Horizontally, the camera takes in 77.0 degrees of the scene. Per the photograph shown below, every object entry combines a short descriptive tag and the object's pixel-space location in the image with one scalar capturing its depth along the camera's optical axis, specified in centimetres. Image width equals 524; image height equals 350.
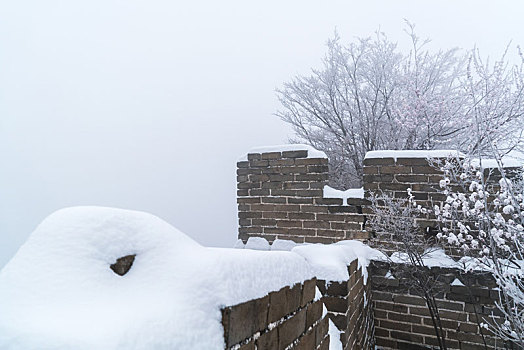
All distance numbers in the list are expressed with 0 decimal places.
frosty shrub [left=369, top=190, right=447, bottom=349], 319
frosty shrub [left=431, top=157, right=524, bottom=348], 304
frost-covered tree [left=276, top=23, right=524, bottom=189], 800
